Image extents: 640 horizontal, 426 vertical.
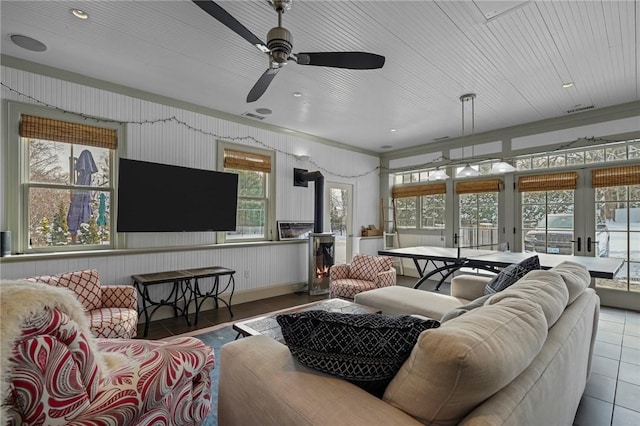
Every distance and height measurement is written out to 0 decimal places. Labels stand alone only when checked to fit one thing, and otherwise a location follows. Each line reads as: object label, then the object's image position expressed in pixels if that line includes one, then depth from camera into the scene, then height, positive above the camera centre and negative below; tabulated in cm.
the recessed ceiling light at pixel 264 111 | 422 +145
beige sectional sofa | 81 -53
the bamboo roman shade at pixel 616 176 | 394 +49
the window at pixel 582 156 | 405 +84
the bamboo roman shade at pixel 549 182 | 445 +48
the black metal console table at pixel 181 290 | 336 -95
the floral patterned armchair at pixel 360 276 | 382 -83
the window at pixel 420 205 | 607 +18
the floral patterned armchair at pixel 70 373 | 91 -58
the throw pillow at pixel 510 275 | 213 -44
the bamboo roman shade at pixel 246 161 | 446 +80
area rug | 257 -127
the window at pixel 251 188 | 450 +40
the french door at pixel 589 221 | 407 -12
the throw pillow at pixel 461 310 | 145 -47
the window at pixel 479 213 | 529 +1
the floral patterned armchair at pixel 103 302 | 248 -81
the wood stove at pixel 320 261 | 500 -78
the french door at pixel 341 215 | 587 -3
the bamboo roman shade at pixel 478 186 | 520 +48
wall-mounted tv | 337 +19
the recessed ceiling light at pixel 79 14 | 225 +149
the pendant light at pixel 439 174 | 420 +54
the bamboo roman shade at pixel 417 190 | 599 +49
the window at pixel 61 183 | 298 +33
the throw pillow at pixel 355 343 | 100 -45
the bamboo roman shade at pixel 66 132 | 296 +85
